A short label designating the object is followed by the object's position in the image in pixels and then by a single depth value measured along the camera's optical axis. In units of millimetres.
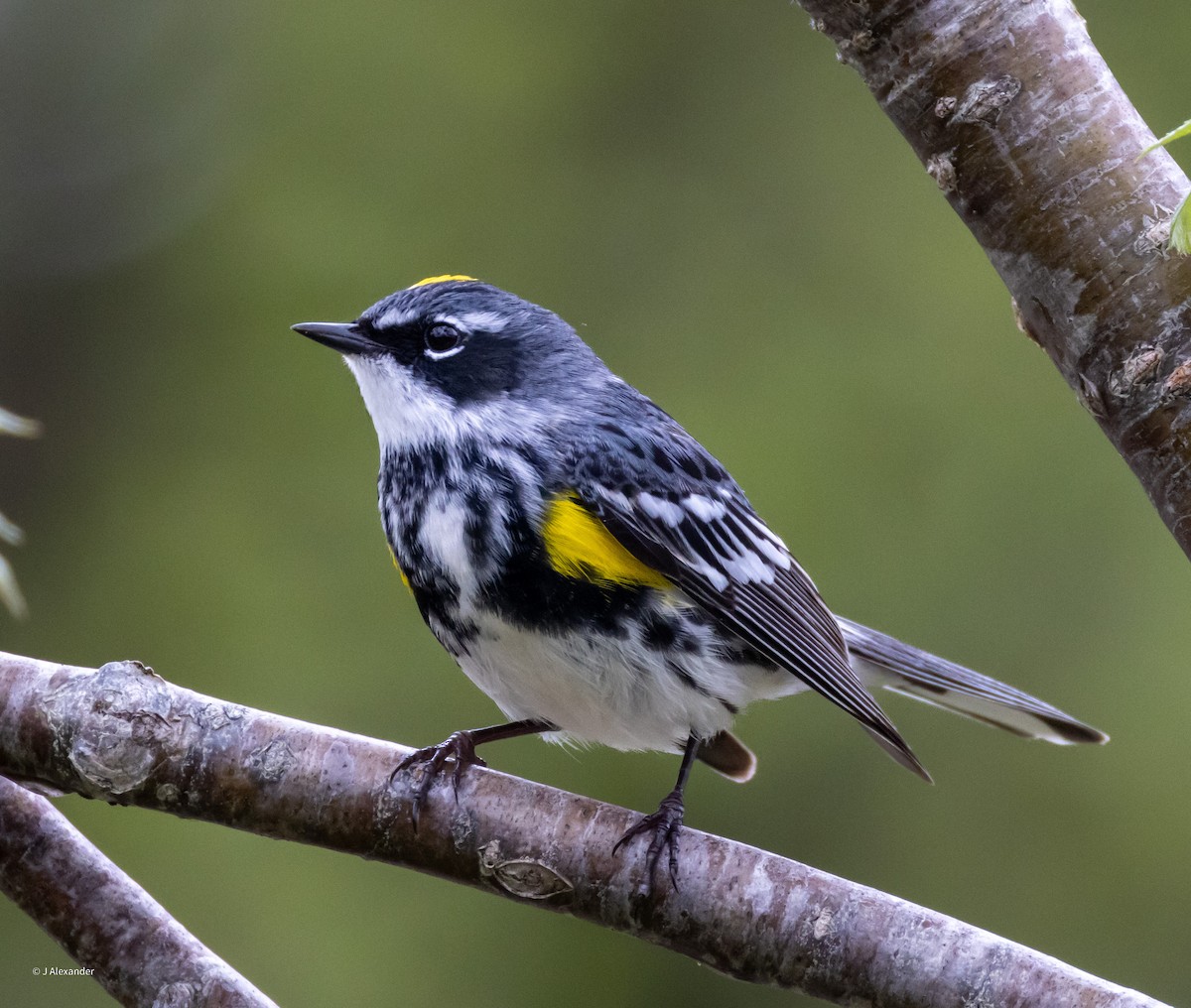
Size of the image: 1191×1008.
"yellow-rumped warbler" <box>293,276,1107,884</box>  5230
